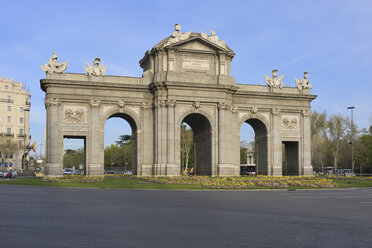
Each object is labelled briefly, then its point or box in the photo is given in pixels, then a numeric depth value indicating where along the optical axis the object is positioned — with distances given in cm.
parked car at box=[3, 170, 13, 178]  6670
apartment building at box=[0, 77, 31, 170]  11725
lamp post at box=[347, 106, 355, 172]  9412
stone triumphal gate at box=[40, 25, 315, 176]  5256
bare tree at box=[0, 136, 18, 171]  9862
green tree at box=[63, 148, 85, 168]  17485
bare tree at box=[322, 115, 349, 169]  9925
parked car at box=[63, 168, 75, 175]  9529
